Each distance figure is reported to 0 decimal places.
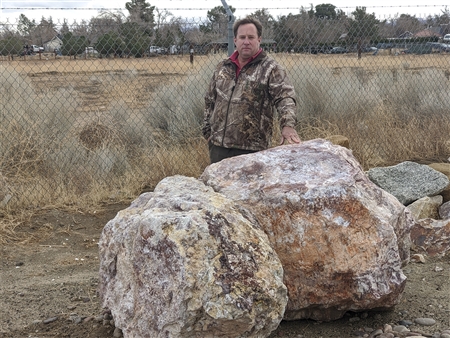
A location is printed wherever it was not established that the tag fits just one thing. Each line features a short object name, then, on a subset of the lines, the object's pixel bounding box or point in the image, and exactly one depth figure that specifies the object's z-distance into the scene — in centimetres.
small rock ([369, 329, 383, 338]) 337
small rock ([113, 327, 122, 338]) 340
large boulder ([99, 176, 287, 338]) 266
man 445
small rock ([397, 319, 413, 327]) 353
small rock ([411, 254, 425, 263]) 463
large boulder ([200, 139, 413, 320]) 325
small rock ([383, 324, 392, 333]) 340
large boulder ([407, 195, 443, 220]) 548
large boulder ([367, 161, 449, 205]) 567
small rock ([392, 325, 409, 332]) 341
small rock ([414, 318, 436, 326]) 354
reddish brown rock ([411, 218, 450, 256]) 485
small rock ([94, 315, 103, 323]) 365
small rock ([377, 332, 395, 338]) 331
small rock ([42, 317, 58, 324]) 369
